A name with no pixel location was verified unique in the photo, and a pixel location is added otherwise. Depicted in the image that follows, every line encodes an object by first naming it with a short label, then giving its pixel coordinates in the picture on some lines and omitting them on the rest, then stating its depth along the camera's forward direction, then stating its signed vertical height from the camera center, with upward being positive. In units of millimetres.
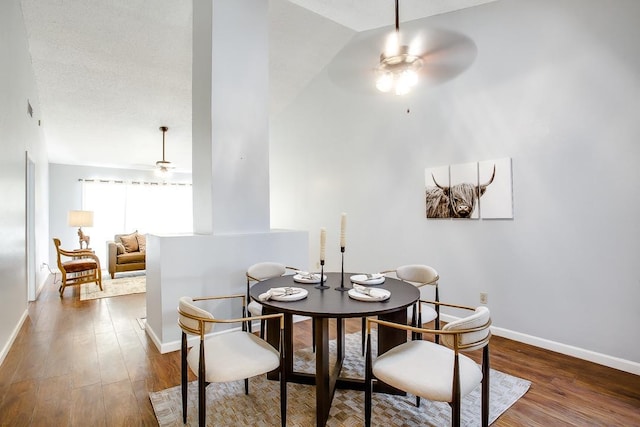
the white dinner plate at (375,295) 1866 -486
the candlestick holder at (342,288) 2148 -505
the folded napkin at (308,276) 2378 -465
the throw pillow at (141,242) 6941 -594
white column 3080 +975
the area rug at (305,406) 1857 -1192
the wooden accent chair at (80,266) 4961 -807
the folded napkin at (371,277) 2348 -471
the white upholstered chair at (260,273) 2607 -513
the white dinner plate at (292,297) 1880 -488
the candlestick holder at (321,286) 2219 -501
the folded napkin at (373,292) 1882 -479
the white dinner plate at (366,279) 2273 -477
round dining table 1736 -518
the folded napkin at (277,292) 1922 -480
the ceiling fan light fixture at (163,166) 6062 +935
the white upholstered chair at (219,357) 1602 -762
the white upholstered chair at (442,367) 1441 -764
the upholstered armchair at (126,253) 6246 -782
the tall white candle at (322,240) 2107 -172
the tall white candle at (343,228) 2061 -92
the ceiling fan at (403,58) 2293 +1451
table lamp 6000 -65
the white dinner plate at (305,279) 2334 -474
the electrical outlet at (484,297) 3225 -847
